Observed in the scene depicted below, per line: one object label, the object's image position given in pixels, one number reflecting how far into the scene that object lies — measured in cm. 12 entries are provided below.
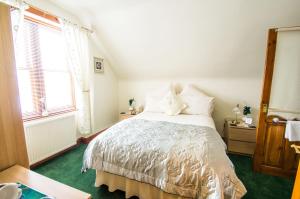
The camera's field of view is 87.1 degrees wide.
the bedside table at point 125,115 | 373
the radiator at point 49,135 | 236
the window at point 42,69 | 244
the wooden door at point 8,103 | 105
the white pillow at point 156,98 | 342
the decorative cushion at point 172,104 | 313
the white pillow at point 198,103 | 311
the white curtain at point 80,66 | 282
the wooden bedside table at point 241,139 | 272
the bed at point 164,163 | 143
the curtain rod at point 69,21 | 231
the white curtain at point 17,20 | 198
